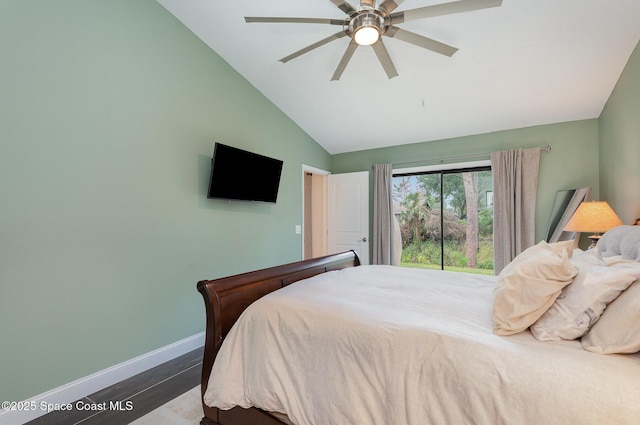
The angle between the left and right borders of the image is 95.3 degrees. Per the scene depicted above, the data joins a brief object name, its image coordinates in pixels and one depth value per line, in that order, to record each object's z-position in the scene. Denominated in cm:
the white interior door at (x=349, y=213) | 454
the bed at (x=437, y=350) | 92
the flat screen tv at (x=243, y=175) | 286
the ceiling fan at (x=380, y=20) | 160
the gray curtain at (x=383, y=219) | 443
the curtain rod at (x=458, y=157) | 357
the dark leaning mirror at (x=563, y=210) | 330
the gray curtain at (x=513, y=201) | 358
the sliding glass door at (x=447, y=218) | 427
